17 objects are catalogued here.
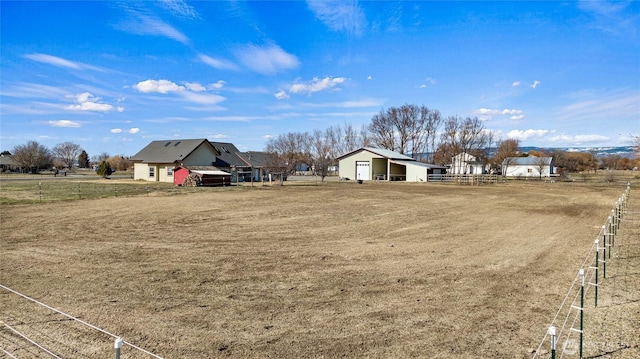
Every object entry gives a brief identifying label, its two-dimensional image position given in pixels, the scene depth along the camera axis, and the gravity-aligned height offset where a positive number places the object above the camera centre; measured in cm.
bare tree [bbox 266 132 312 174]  8178 +583
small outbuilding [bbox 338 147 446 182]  5381 +91
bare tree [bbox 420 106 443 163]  7388 +1007
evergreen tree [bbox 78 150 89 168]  11131 +363
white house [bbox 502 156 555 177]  7550 +166
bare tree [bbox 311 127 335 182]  8209 +578
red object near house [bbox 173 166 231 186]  3734 -42
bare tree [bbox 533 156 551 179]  7255 +217
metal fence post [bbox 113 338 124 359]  267 -127
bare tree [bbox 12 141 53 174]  7425 +298
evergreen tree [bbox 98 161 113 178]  5534 +28
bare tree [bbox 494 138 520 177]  7981 +502
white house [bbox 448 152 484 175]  7229 +209
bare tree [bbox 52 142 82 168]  11012 +592
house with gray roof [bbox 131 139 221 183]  4619 +188
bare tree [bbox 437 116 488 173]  7494 +688
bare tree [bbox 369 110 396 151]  7394 +852
